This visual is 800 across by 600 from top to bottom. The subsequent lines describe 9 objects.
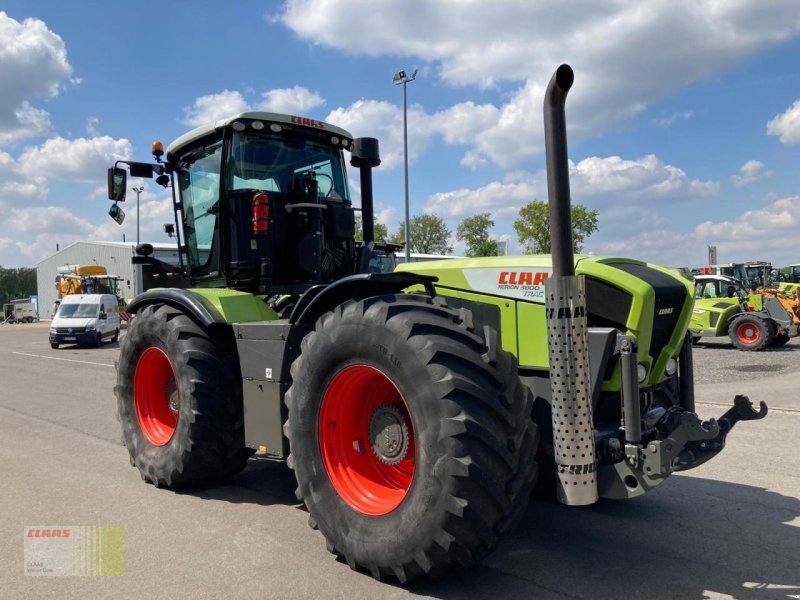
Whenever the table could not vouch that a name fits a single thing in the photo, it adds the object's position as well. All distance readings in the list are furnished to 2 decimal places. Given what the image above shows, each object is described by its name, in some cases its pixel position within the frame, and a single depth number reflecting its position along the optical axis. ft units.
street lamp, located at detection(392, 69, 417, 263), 82.17
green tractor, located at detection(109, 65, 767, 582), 9.76
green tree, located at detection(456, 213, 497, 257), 226.38
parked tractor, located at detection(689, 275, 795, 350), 52.42
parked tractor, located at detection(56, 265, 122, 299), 107.24
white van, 73.77
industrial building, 190.82
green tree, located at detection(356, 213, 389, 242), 163.53
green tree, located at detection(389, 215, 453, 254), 246.47
